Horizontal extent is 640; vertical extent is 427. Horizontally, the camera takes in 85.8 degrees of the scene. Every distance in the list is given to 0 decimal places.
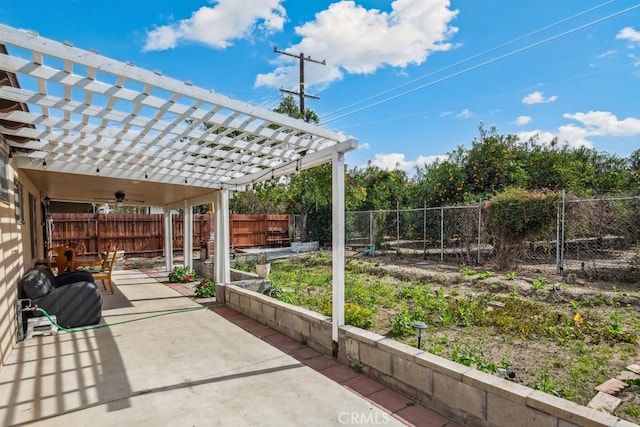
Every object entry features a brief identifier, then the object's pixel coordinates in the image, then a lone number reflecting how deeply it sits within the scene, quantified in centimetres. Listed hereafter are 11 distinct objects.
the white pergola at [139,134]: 245
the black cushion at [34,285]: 453
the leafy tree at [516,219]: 810
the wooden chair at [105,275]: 696
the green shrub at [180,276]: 845
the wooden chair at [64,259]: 745
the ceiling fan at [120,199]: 783
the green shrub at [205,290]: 677
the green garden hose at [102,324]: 454
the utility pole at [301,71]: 1478
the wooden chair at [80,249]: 1091
